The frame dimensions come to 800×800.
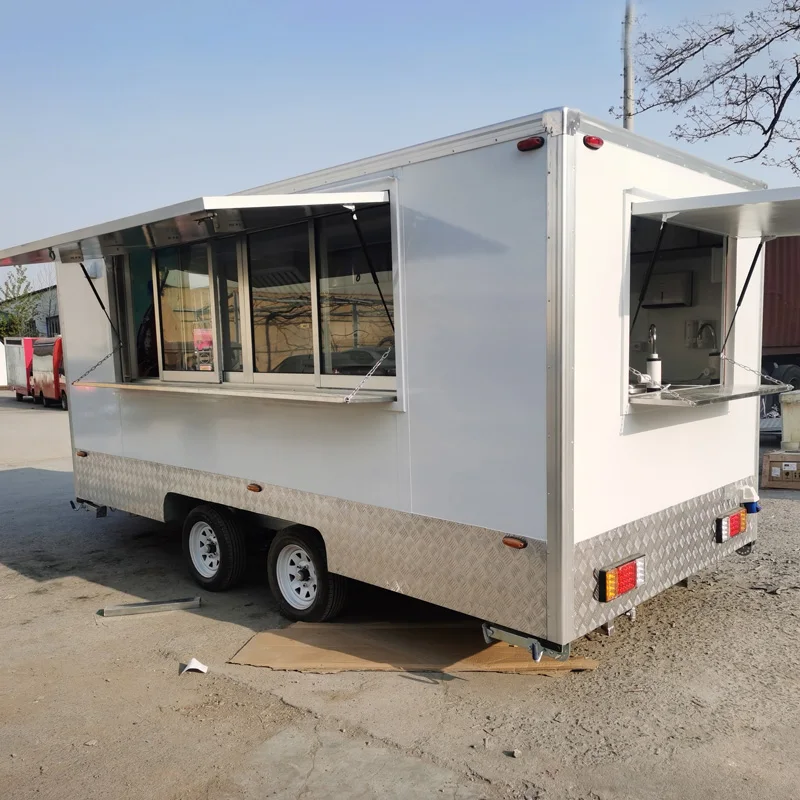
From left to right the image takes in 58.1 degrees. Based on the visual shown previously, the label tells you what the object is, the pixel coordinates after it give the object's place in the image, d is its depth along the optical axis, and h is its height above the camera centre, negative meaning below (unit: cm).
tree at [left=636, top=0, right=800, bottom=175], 1096 +373
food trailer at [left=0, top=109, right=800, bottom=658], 311 -22
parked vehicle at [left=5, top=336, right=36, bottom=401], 2441 -78
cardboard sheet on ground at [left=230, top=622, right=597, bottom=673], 375 -173
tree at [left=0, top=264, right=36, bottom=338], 3428 +145
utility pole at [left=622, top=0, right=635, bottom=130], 1001 +353
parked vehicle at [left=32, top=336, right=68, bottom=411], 2131 -97
